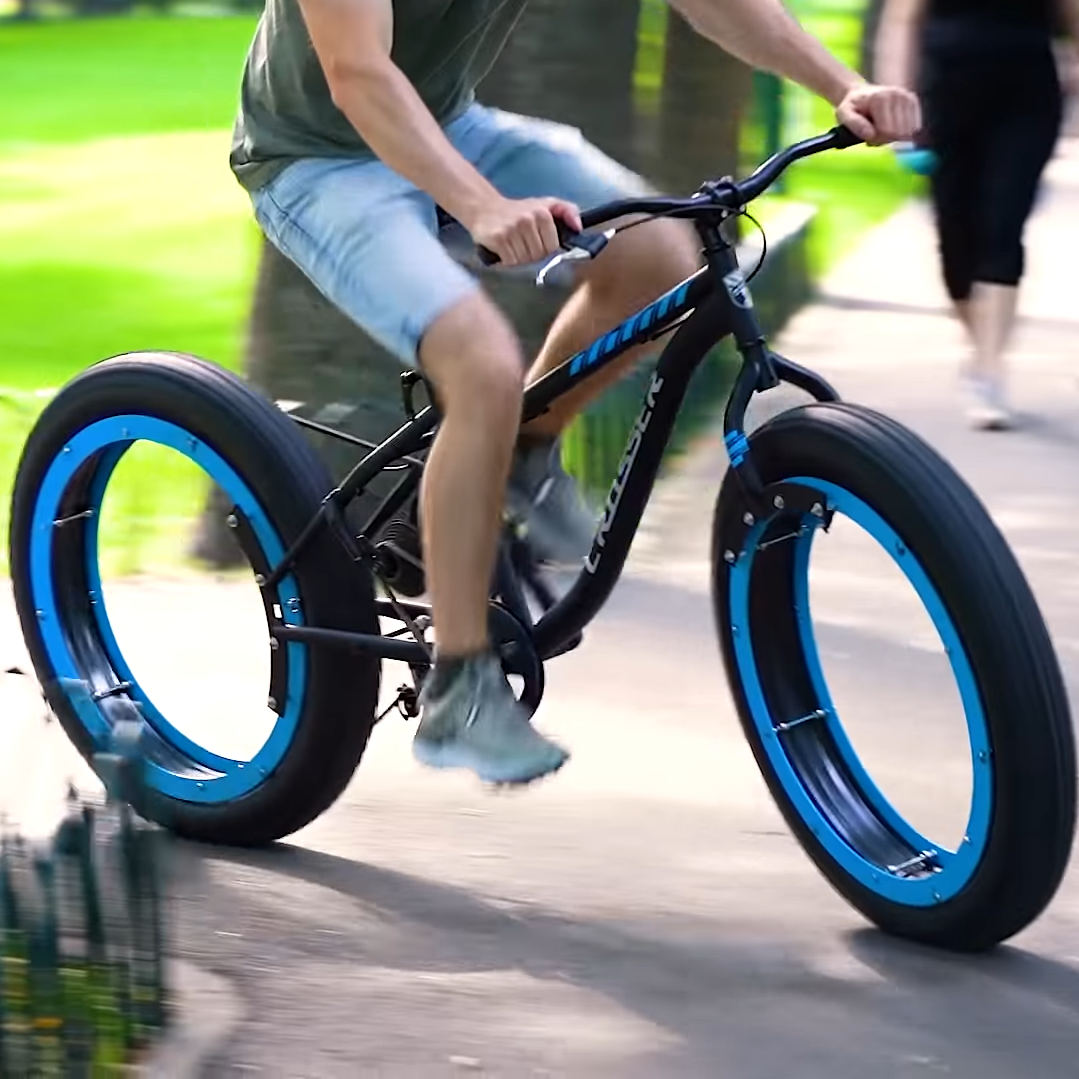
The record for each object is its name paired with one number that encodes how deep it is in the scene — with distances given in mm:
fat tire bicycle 7094
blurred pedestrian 15094
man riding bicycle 7320
